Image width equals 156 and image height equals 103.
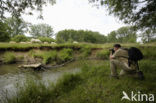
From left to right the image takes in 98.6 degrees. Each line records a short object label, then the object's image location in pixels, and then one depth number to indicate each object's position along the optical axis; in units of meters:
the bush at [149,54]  6.17
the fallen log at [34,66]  5.44
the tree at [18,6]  2.49
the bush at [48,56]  7.49
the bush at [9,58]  7.57
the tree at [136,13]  4.03
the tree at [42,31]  58.69
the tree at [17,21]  3.00
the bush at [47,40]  38.05
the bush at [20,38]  26.80
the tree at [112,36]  63.23
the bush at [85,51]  9.79
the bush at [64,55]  8.24
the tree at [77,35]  59.84
